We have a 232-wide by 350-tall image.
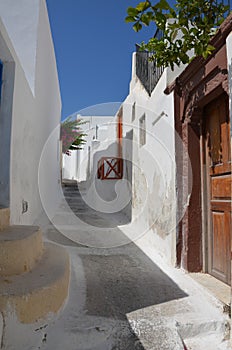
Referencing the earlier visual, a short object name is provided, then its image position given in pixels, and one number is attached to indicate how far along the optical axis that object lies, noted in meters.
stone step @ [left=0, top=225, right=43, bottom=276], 2.08
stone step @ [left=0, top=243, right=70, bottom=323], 1.83
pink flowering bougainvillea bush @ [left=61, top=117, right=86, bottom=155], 14.97
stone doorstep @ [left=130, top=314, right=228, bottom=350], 2.12
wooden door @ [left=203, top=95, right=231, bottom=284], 3.02
